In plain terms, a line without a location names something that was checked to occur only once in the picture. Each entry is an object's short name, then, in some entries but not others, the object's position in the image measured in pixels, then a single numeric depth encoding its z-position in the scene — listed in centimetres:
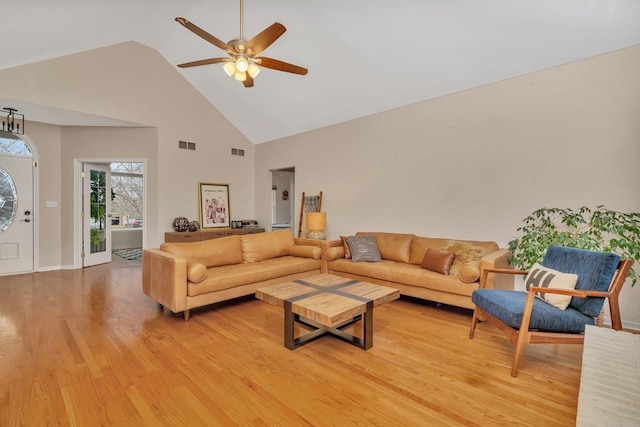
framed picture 624
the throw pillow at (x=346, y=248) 432
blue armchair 204
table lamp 504
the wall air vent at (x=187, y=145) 593
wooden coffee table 226
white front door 502
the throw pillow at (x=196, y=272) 305
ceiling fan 258
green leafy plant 255
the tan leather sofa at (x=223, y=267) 304
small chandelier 443
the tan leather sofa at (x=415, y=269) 309
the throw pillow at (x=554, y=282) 219
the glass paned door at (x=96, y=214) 581
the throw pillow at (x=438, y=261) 340
